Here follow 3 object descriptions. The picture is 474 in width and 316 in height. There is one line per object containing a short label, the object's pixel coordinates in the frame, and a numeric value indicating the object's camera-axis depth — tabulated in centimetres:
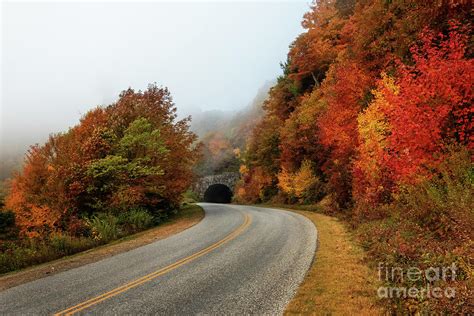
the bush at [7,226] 1956
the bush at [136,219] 1770
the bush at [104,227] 1538
